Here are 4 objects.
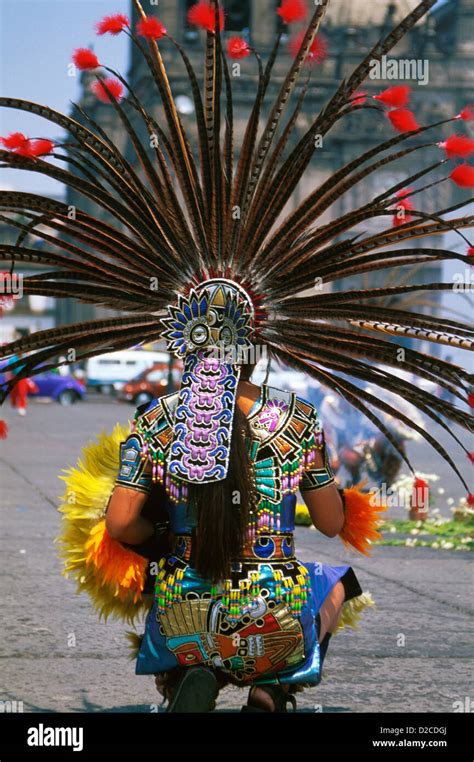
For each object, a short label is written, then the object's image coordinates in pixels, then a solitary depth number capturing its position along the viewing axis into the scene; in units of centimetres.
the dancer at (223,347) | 392
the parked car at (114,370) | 5012
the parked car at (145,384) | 4253
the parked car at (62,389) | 4194
